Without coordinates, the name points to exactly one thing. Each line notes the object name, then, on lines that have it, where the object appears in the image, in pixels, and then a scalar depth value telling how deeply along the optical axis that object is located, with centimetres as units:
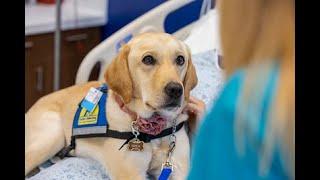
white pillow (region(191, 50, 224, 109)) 212
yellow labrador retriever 172
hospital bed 218
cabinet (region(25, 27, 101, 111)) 314
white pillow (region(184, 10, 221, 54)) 238
